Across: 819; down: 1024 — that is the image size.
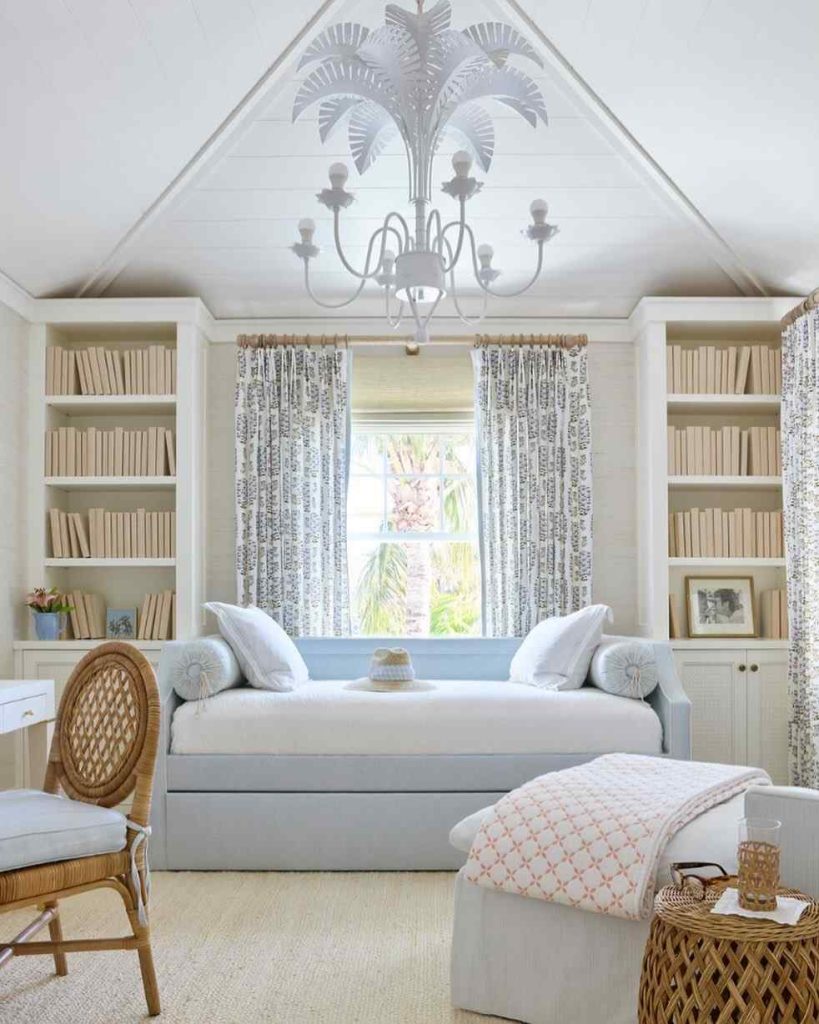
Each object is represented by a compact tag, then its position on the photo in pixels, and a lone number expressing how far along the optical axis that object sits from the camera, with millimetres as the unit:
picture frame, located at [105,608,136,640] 5059
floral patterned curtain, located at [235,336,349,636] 5137
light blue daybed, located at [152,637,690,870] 3898
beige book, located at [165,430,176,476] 5016
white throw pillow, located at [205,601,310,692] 4297
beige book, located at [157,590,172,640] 5000
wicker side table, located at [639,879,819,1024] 1863
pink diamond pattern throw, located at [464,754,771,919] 2361
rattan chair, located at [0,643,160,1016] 2438
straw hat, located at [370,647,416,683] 4320
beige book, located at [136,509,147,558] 5008
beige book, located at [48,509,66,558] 4980
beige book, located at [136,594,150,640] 4996
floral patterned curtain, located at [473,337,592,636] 5133
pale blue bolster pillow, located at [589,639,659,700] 4141
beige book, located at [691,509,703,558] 5016
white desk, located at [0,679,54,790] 3414
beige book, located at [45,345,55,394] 5012
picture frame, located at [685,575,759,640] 5016
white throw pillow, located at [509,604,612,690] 4320
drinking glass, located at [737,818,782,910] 1972
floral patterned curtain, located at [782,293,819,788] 4449
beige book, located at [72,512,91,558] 5004
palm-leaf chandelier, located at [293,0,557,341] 2693
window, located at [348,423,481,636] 5477
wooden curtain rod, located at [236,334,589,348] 5270
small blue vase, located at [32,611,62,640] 4824
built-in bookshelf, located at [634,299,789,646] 4938
